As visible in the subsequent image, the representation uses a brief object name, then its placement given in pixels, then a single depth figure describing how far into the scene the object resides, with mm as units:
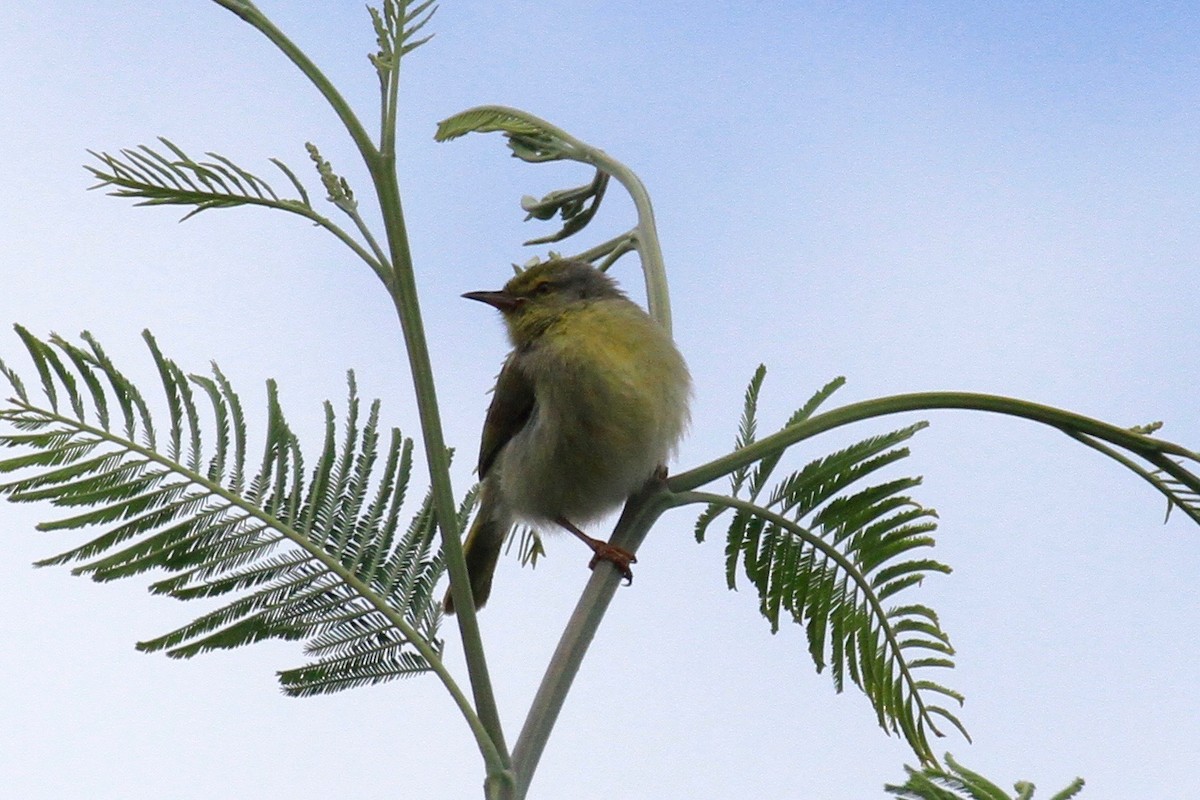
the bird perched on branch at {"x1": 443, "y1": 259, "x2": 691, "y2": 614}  7105
